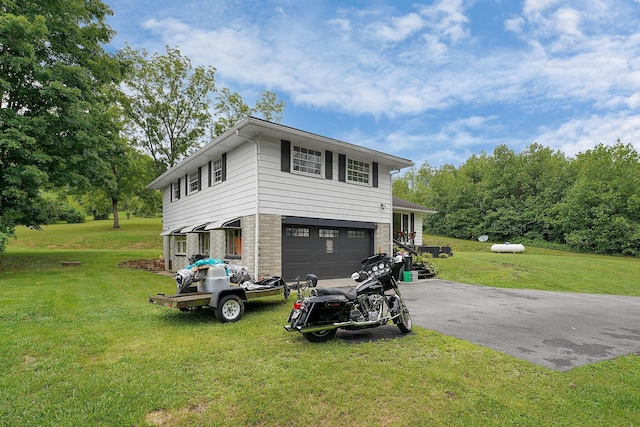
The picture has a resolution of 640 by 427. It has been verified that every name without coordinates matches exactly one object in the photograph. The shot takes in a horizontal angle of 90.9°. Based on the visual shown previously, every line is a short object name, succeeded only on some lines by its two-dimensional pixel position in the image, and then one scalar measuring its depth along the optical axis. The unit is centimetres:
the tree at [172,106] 2189
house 1009
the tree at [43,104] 1098
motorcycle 471
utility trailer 590
